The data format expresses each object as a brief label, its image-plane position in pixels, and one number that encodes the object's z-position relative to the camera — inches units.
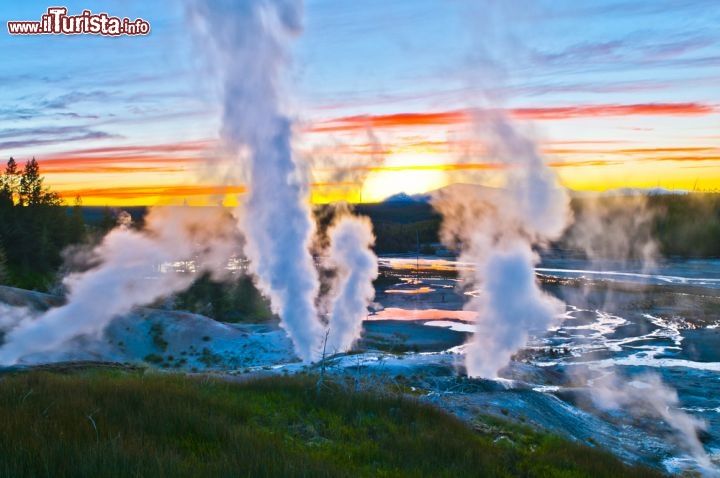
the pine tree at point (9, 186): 2610.7
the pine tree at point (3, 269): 1951.8
